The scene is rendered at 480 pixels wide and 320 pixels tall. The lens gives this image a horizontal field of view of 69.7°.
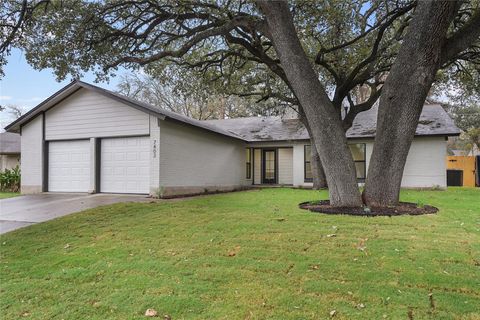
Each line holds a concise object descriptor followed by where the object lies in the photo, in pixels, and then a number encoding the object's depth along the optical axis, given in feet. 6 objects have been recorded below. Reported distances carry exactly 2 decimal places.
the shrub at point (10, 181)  55.83
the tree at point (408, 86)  21.99
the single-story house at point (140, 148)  39.55
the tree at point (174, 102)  102.06
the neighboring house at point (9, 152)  75.25
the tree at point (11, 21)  27.89
